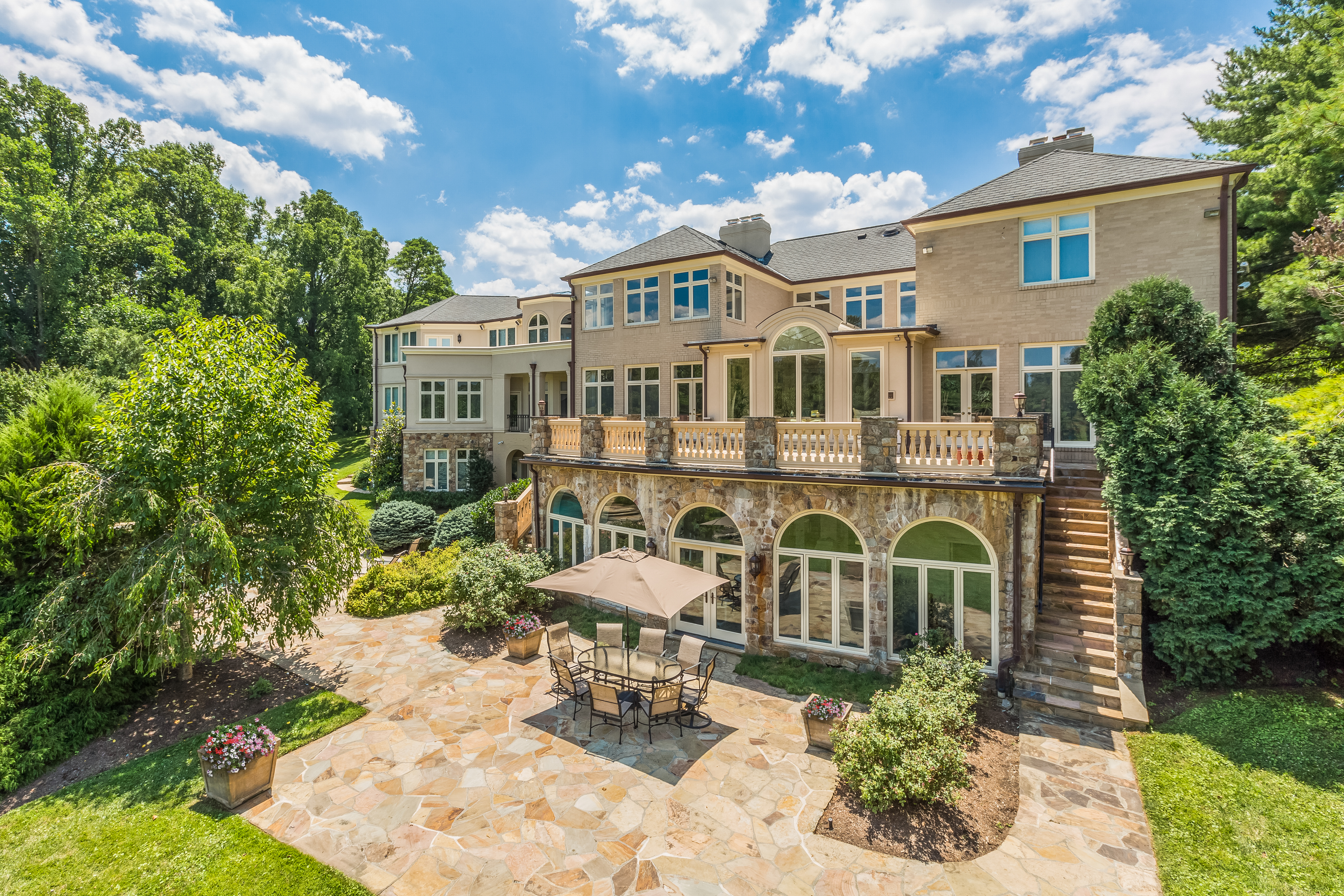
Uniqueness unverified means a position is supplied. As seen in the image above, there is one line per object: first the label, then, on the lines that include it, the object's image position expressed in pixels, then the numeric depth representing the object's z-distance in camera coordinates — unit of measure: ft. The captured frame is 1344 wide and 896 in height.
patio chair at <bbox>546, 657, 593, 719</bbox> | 31.81
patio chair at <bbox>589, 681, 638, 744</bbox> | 29.27
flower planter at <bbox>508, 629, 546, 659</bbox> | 39.32
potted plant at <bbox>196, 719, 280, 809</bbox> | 23.90
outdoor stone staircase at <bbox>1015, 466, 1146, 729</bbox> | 29.76
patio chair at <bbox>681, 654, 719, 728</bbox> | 30.35
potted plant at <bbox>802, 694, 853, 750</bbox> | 27.25
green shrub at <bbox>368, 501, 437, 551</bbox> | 69.77
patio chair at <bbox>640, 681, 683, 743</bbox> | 29.50
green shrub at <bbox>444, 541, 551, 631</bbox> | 42.96
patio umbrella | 29.99
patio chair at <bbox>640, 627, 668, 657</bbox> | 36.04
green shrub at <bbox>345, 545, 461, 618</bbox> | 49.44
